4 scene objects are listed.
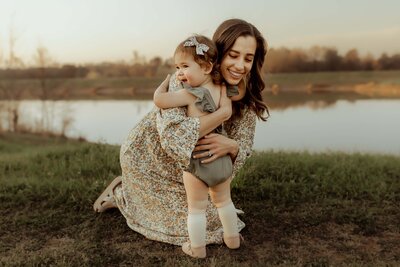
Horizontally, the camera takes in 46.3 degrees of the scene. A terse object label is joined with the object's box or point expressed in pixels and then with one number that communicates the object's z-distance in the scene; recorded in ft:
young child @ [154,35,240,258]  9.66
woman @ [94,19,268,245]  10.07
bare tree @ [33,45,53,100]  69.82
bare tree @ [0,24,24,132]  62.85
